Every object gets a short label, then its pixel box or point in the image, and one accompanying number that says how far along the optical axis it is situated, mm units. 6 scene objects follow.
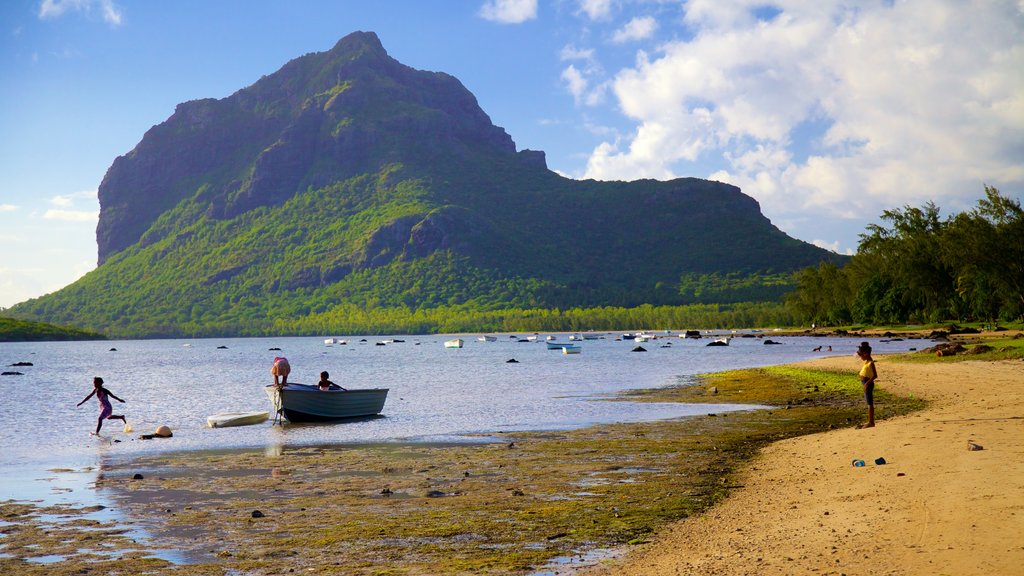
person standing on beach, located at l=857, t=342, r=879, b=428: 23547
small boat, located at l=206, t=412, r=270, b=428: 36531
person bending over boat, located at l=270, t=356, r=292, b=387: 37438
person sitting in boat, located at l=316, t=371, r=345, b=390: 38156
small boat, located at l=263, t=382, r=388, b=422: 37219
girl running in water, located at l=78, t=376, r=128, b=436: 35406
